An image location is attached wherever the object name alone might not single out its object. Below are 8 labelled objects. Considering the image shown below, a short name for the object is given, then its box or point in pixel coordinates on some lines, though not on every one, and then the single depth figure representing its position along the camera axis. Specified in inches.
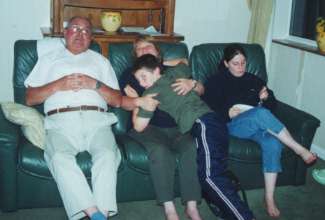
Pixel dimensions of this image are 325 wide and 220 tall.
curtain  155.8
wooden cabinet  130.5
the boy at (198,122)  91.8
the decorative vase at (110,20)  134.9
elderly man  86.5
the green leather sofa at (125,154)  92.3
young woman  103.7
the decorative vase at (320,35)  137.4
